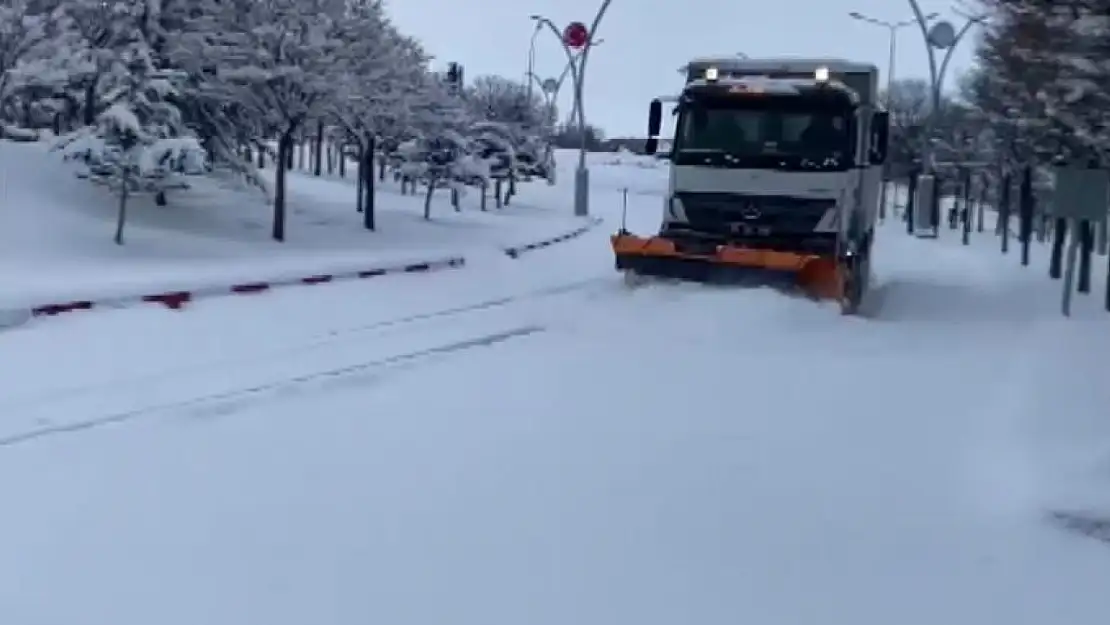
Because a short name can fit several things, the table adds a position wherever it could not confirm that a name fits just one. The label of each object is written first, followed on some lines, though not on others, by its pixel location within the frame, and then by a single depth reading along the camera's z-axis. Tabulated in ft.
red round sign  178.50
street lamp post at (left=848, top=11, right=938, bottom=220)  155.87
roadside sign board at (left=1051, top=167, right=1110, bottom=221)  67.62
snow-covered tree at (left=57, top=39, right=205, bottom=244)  92.94
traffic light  211.66
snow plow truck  62.80
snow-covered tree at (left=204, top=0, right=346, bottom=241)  105.70
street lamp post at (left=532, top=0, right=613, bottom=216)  161.17
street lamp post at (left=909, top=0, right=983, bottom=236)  147.43
